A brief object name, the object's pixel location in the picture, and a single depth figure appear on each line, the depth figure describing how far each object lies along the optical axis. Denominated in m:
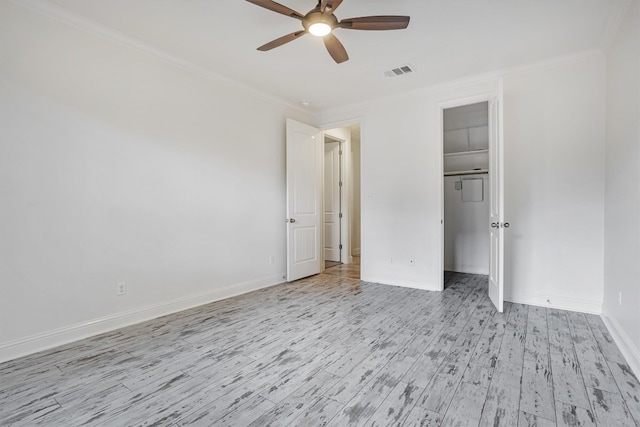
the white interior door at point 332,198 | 6.09
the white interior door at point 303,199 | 4.49
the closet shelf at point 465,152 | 5.16
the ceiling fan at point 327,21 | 2.01
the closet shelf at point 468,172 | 4.99
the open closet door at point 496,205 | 3.08
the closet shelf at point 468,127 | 5.19
